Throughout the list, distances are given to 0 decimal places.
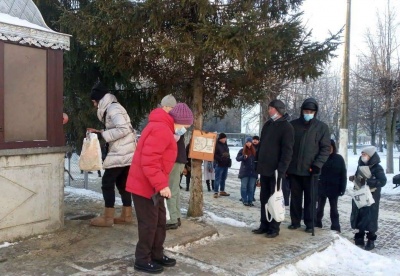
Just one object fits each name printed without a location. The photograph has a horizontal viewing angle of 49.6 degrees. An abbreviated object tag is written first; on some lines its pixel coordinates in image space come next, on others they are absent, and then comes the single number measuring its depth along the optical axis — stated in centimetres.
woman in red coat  391
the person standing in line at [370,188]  676
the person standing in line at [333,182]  735
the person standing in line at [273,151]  564
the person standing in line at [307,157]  611
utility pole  1431
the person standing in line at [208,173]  1207
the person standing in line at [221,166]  1134
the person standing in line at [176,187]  567
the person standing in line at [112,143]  539
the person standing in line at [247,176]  985
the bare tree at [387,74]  1650
